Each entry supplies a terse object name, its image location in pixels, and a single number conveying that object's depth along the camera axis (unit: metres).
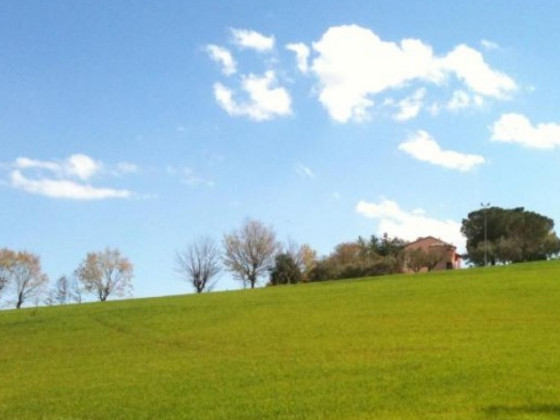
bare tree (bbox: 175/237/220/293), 129.38
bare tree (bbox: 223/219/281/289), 124.94
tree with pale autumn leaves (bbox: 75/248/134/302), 132.38
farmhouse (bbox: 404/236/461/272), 122.75
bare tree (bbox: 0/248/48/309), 124.38
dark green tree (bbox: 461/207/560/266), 113.56
